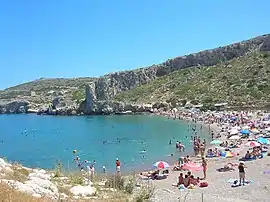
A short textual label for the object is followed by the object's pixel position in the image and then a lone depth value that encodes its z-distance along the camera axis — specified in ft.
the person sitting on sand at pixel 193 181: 49.86
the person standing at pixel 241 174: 46.24
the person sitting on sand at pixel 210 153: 74.26
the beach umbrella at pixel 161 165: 58.60
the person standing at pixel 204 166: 54.15
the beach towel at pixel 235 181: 47.50
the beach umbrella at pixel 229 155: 68.83
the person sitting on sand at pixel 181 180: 49.92
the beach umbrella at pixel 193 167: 55.77
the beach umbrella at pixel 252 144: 68.22
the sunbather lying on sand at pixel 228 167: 58.66
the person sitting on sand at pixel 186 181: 49.20
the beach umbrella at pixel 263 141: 72.60
